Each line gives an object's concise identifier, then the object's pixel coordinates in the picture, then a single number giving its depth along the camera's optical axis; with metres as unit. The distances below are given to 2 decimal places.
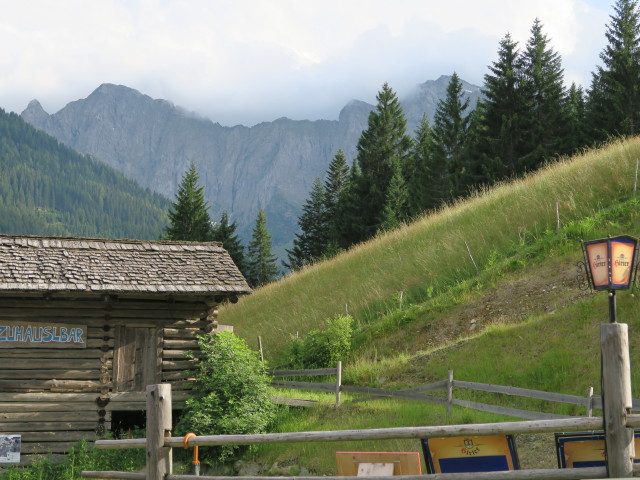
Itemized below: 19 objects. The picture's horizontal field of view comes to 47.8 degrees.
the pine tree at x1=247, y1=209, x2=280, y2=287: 58.34
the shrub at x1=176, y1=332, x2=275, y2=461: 16.78
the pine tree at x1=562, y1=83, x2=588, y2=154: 40.81
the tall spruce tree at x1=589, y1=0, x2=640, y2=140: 39.59
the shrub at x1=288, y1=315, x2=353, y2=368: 23.16
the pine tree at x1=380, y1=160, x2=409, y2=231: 46.92
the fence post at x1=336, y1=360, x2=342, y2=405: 18.11
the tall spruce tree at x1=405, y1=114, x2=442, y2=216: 47.12
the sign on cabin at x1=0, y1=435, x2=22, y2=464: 16.55
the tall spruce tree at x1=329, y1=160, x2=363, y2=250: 51.19
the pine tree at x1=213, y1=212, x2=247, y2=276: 55.72
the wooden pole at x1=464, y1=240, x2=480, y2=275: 24.29
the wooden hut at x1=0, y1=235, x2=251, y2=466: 16.98
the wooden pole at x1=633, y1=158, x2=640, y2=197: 24.66
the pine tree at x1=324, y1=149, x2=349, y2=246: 58.12
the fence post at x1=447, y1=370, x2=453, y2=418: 15.55
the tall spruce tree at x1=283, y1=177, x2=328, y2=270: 57.84
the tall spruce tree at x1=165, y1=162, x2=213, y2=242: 54.31
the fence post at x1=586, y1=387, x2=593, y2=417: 12.03
